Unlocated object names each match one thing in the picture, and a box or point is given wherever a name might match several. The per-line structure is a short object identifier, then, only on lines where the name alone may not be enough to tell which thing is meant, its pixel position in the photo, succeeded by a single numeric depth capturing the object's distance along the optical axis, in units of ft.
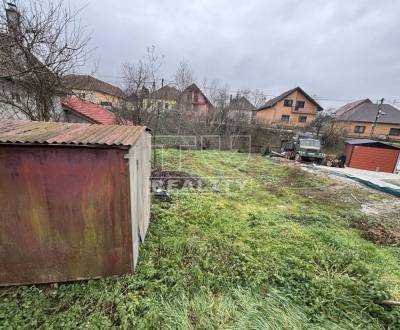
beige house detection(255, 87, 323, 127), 94.07
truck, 46.24
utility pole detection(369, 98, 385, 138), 85.94
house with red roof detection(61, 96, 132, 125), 33.17
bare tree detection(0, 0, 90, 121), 15.47
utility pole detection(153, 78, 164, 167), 29.54
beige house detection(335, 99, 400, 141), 88.22
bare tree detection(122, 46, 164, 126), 29.96
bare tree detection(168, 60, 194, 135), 52.79
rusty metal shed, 6.74
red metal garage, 39.93
